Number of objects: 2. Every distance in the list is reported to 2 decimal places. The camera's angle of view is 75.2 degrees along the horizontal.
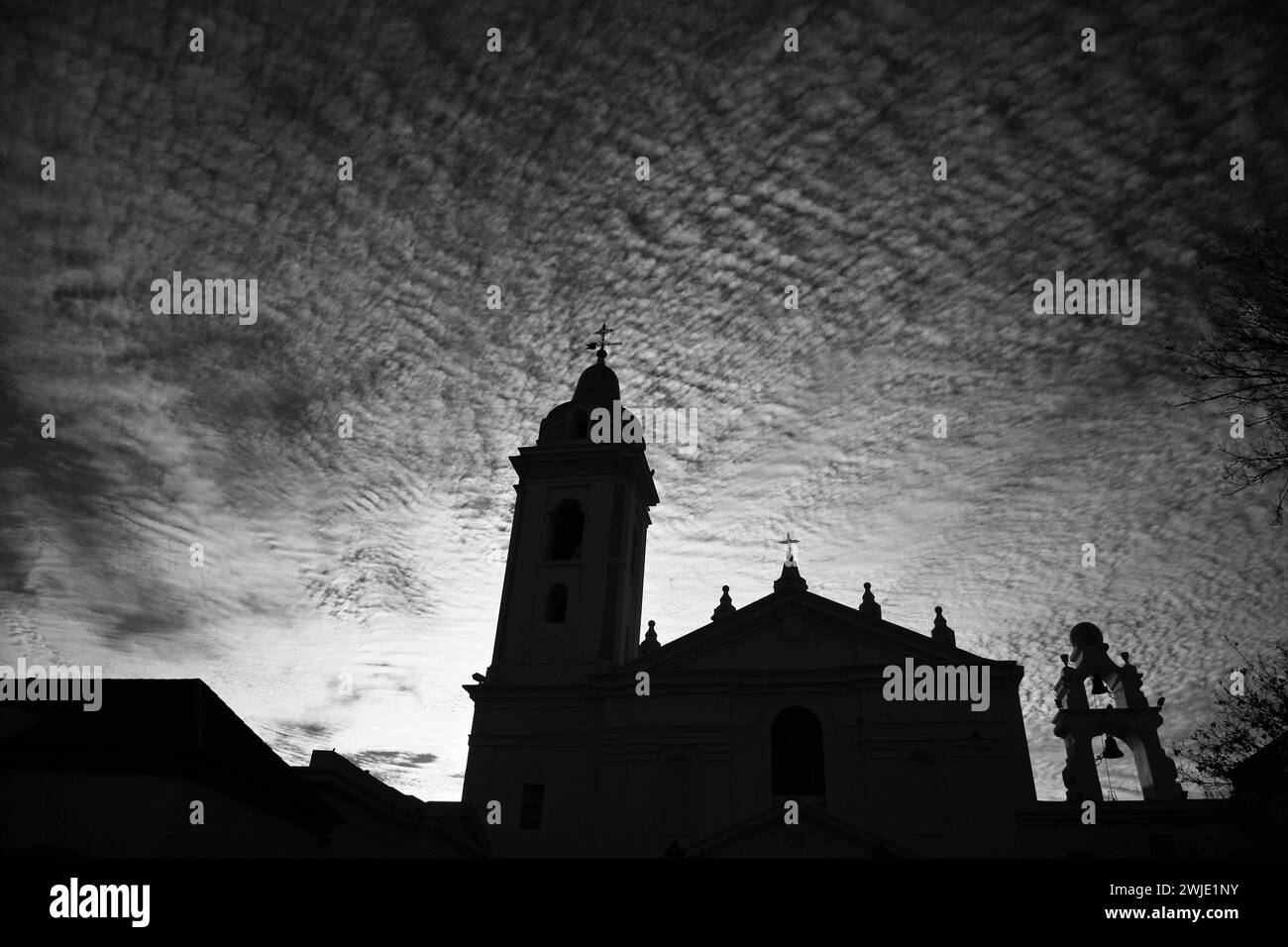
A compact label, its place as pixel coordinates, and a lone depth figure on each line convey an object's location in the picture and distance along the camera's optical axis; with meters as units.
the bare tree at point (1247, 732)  13.06
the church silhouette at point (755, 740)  19.89
